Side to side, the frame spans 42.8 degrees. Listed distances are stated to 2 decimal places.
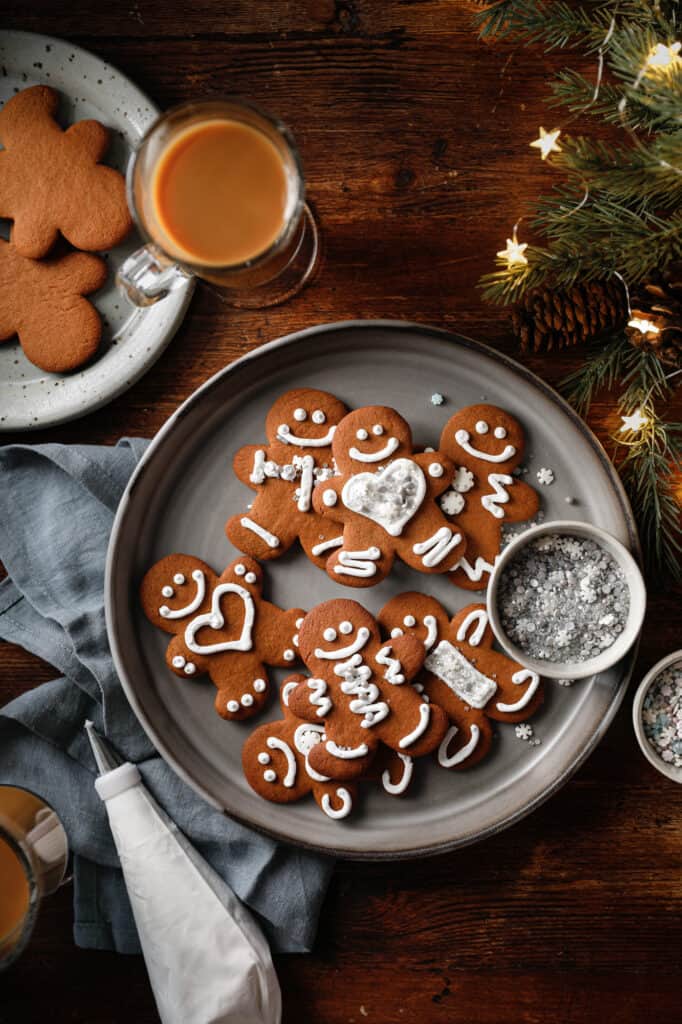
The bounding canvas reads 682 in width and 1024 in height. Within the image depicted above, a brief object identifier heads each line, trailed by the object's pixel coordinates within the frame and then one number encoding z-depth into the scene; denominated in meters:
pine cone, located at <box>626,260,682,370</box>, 1.06
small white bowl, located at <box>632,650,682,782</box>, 1.09
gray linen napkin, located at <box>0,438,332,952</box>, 1.17
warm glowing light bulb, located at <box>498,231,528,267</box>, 1.12
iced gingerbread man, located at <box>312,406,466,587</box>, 1.10
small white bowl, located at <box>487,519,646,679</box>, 1.05
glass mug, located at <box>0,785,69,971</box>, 1.12
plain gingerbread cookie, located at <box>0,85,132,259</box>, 1.17
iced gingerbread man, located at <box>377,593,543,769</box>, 1.12
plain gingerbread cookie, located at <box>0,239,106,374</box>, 1.19
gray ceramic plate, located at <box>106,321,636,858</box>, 1.13
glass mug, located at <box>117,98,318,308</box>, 1.05
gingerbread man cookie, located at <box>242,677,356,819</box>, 1.12
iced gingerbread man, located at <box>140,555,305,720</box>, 1.14
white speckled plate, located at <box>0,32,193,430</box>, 1.17
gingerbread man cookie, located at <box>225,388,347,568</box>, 1.14
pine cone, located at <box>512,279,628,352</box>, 1.09
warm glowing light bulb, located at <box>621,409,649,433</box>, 1.14
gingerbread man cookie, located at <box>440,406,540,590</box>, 1.13
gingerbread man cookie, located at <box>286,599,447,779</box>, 1.10
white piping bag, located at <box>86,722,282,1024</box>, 1.13
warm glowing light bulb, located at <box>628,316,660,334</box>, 1.06
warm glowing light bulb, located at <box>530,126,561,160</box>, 1.10
